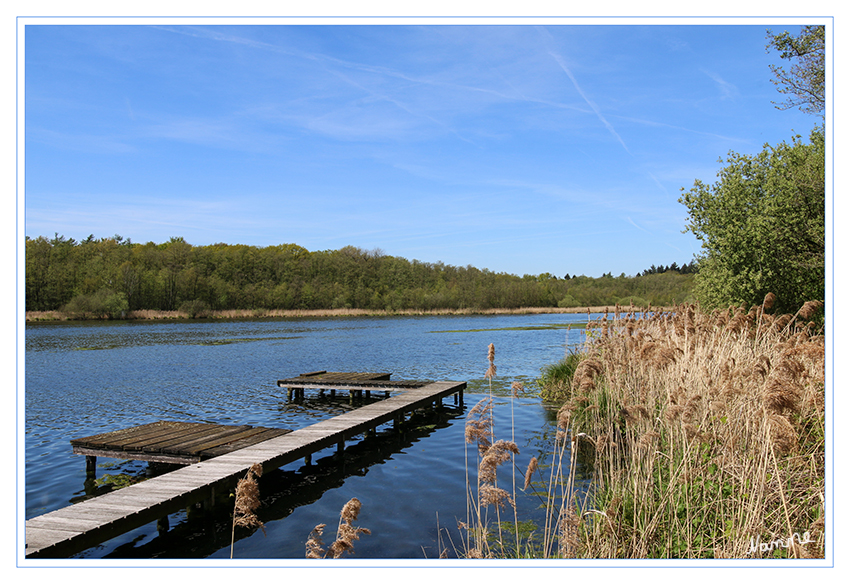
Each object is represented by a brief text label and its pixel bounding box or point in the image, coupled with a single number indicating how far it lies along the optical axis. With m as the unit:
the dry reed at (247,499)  3.12
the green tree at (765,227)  13.69
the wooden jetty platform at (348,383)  14.59
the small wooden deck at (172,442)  7.94
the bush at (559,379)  13.20
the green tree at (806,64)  13.15
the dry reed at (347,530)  3.03
